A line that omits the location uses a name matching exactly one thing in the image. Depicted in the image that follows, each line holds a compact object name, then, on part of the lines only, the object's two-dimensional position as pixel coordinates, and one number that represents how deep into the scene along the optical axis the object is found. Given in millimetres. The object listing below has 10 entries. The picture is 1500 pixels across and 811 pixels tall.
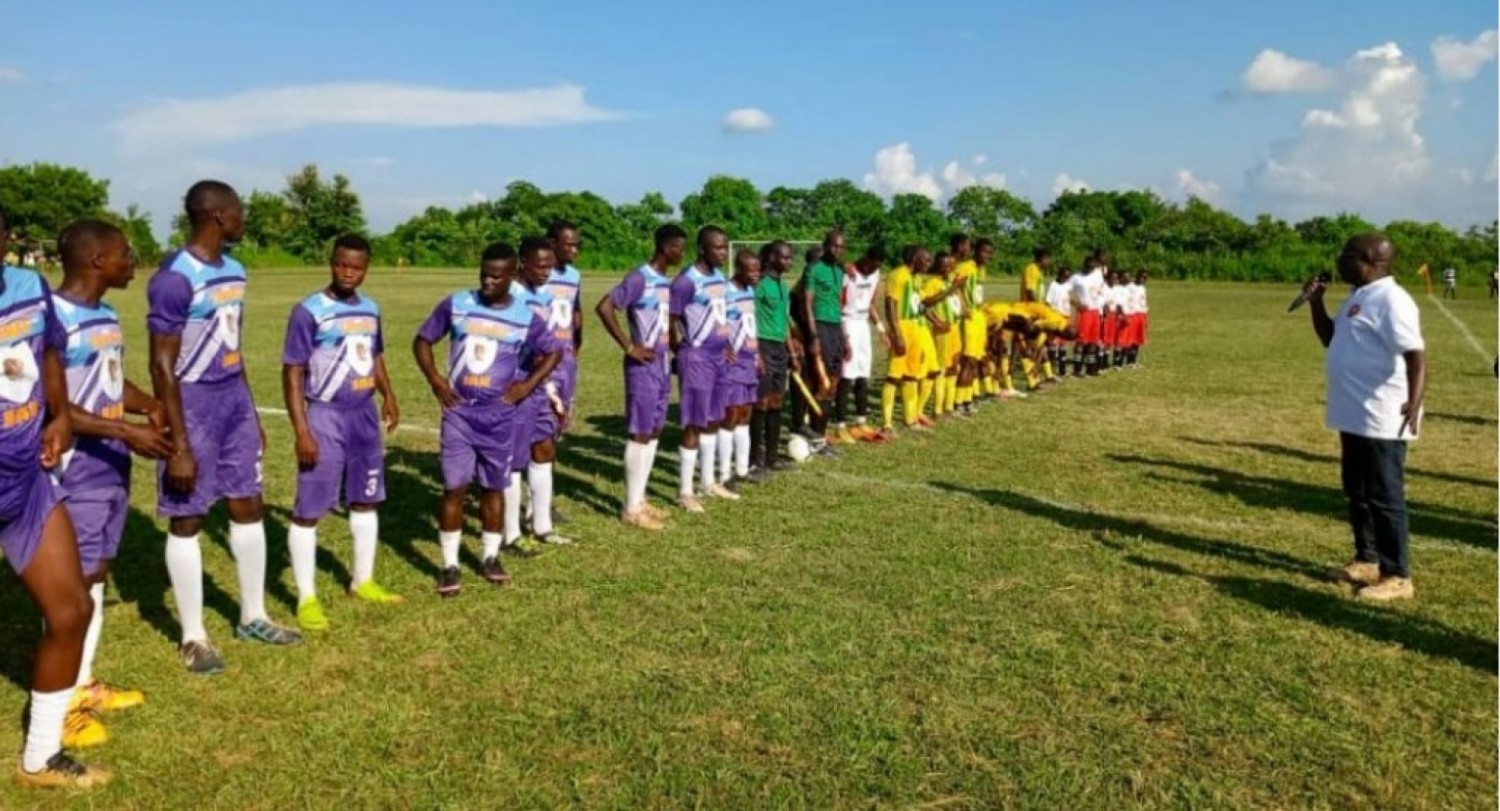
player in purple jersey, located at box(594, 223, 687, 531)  7723
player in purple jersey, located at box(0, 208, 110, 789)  3674
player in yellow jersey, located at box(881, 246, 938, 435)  11547
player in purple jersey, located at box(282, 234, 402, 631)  5402
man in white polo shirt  6000
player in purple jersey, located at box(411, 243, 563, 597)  6113
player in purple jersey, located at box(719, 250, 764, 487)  8391
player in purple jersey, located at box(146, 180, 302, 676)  4684
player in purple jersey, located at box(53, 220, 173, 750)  4332
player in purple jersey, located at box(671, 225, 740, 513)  7949
